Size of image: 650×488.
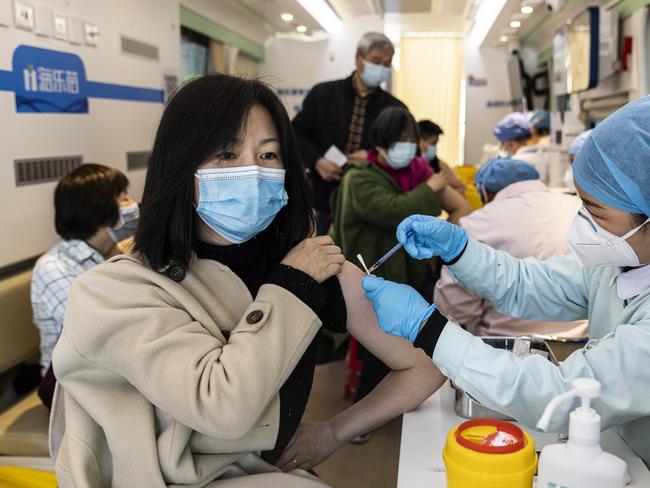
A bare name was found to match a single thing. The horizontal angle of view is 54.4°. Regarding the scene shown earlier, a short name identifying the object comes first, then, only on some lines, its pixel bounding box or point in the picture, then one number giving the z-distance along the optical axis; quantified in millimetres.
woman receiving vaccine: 1040
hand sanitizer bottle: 772
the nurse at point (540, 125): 6398
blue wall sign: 2613
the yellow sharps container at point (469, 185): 4157
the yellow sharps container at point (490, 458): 847
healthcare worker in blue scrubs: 980
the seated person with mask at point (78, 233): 2201
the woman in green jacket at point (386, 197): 2838
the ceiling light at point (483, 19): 6031
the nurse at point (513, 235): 2293
